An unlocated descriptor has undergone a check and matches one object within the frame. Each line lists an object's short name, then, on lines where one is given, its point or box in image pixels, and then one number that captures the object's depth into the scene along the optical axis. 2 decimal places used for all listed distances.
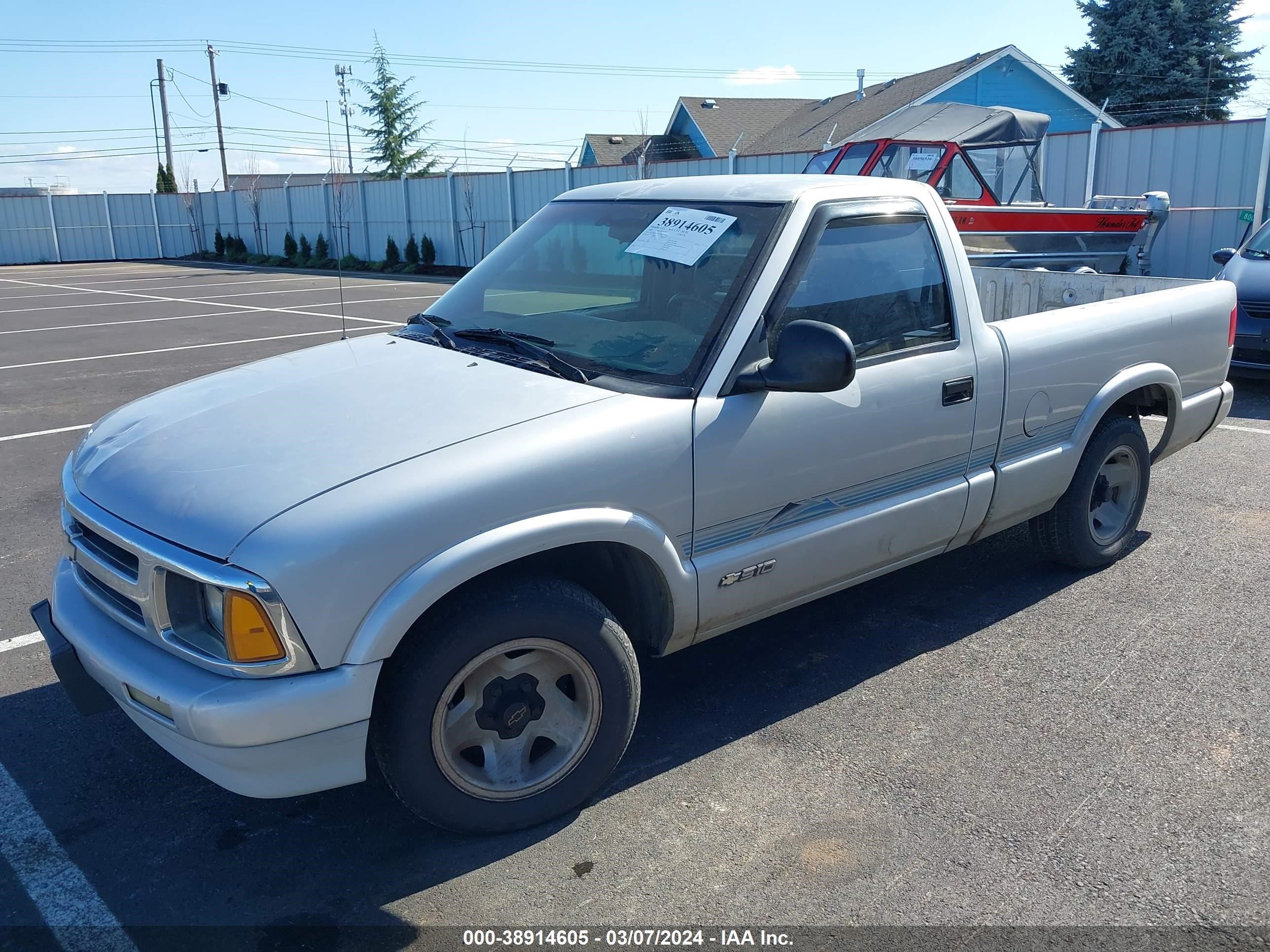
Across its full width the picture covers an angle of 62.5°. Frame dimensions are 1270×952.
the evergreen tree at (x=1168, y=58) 32.34
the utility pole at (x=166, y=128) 53.31
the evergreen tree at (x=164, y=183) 48.04
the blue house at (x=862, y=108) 29.58
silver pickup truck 2.66
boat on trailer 11.92
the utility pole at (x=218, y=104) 54.72
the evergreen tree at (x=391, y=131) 49.22
